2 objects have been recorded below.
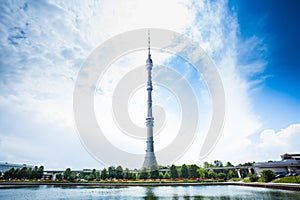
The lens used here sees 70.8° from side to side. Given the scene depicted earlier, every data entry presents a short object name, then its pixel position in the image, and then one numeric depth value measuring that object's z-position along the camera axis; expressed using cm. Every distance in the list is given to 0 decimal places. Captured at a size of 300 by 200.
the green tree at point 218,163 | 9962
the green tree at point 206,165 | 9243
